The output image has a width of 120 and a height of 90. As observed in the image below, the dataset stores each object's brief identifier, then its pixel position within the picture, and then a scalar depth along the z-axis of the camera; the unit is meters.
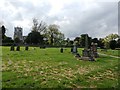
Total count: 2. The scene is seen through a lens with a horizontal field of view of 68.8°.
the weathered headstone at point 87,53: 10.24
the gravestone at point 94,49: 11.64
